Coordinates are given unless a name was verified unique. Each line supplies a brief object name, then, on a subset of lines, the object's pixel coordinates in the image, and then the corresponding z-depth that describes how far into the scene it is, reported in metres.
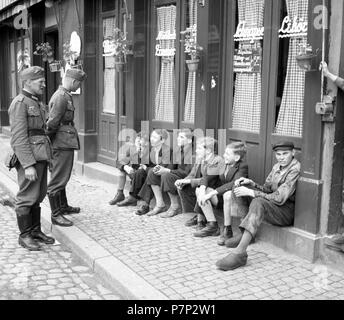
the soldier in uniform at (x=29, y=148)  4.95
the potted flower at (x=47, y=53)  10.07
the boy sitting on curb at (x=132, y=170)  6.66
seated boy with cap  4.46
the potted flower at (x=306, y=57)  4.36
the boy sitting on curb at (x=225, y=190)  5.20
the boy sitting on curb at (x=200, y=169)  5.53
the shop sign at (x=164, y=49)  7.02
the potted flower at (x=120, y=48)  7.52
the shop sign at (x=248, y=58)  5.57
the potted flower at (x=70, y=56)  9.01
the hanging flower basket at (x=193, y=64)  5.93
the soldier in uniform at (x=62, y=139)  5.82
